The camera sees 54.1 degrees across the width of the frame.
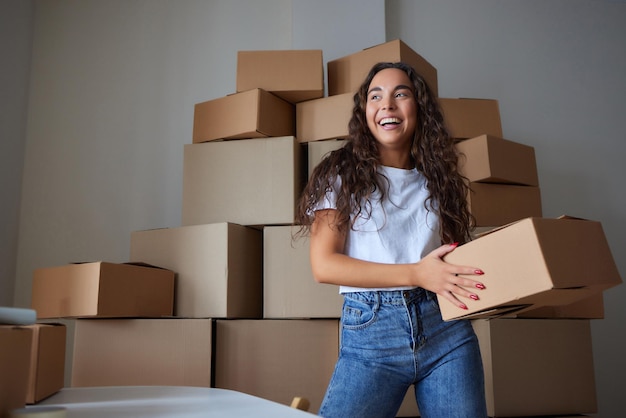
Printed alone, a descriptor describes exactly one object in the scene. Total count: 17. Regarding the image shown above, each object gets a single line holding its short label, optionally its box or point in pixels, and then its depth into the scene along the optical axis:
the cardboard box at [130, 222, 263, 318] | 1.84
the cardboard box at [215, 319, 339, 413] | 1.80
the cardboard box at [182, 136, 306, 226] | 1.94
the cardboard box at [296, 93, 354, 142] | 2.00
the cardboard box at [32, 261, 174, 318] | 1.68
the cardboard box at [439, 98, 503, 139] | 2.07
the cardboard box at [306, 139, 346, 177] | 1.98
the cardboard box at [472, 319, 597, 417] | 1.71
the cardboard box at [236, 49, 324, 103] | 2.08
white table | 0.59
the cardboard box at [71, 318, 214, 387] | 1.76
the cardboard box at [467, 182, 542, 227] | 1.94
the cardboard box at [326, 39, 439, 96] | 2.01
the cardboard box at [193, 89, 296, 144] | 1.99
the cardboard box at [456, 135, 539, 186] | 1.92
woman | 1.04
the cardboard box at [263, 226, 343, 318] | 1.83
